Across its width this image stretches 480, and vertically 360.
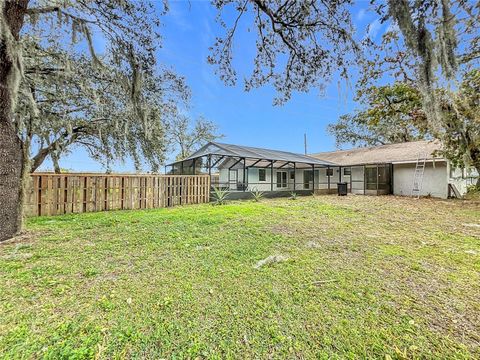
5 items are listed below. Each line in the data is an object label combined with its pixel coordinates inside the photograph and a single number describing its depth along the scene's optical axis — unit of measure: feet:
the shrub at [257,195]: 38.15
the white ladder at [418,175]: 44.80
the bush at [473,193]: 39.78
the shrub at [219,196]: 32.86
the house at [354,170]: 43.34
